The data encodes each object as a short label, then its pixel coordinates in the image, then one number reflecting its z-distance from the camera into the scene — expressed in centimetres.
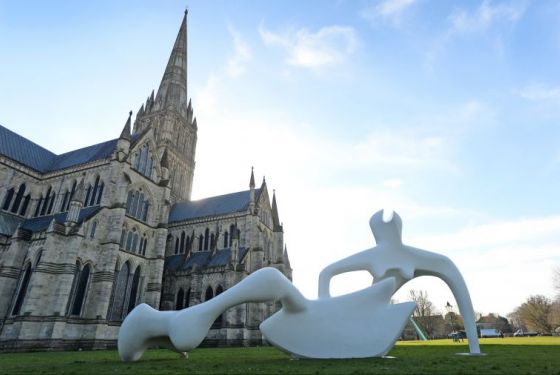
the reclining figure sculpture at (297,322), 1103
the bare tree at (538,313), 6600
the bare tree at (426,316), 8067
